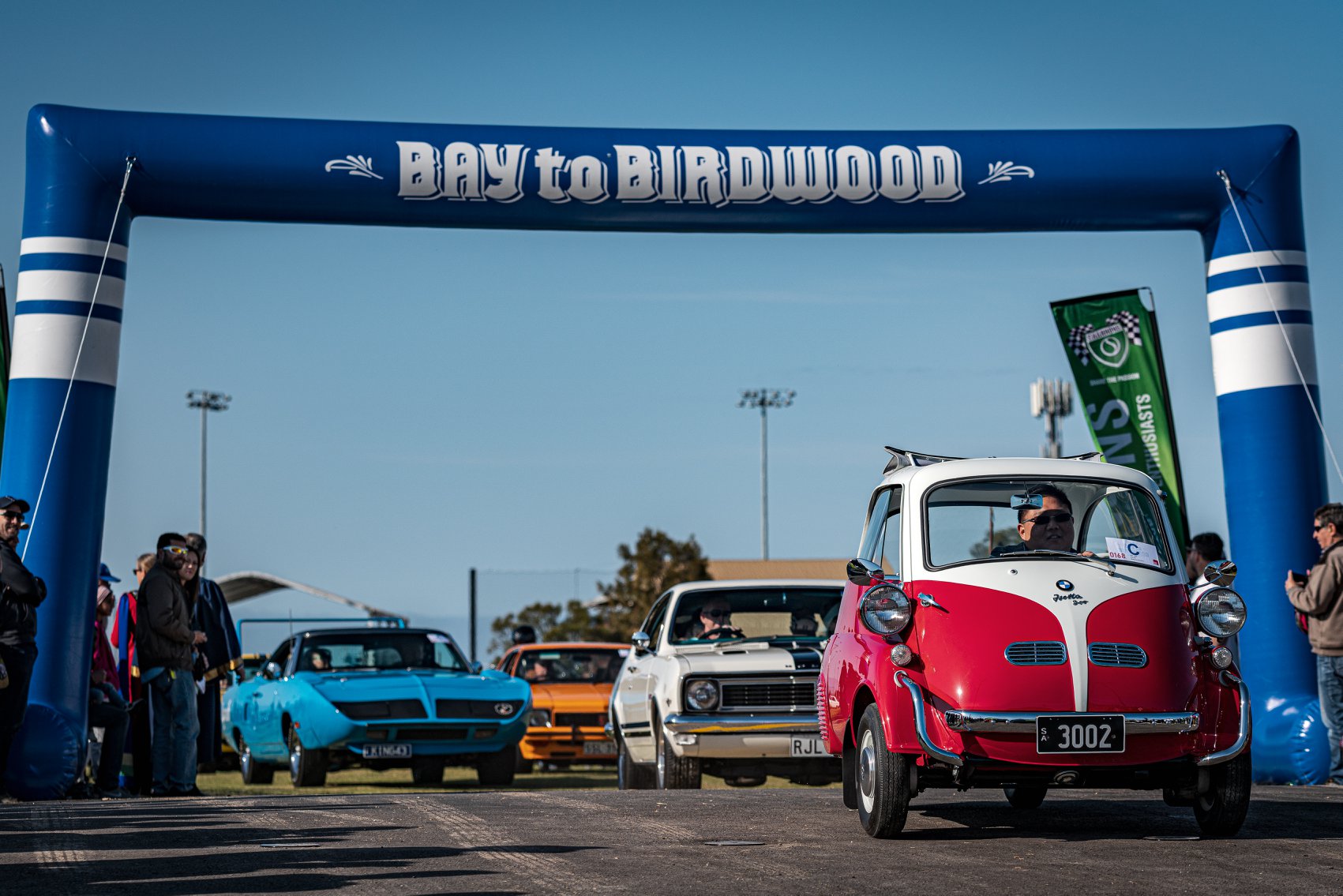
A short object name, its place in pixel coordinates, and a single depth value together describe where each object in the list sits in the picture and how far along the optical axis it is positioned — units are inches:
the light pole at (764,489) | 2962.6
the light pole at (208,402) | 2970.0
